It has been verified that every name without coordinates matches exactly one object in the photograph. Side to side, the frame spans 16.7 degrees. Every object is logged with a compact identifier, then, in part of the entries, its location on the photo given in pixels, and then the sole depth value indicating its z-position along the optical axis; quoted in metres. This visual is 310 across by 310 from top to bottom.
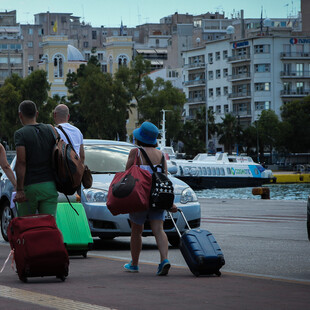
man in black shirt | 11.21
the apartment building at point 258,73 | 151.88
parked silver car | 16.03
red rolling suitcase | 10.68
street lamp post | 89.97
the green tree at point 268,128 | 129.12
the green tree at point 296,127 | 129.62
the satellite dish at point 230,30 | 168.12
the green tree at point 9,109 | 100.25
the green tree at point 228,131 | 141.88
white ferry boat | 79.69
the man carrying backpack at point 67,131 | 13.77
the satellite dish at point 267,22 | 161.88
